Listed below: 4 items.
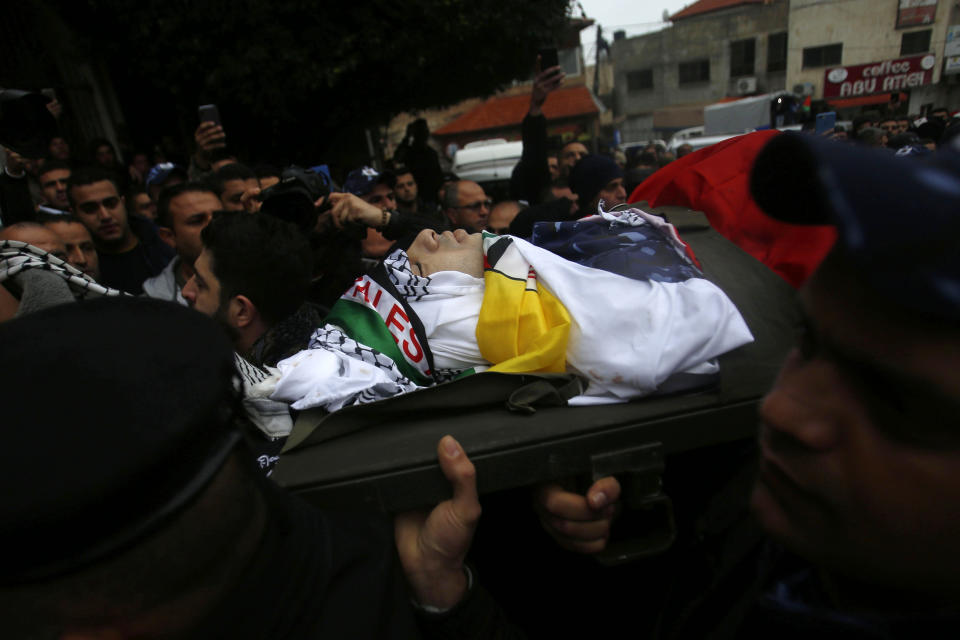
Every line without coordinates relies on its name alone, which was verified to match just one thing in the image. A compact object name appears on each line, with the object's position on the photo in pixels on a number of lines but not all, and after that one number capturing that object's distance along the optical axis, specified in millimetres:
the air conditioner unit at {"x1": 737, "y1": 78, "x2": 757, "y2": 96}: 27125
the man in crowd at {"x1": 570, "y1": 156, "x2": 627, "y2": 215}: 3787
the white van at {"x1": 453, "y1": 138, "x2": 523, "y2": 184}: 11727
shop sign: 10633
